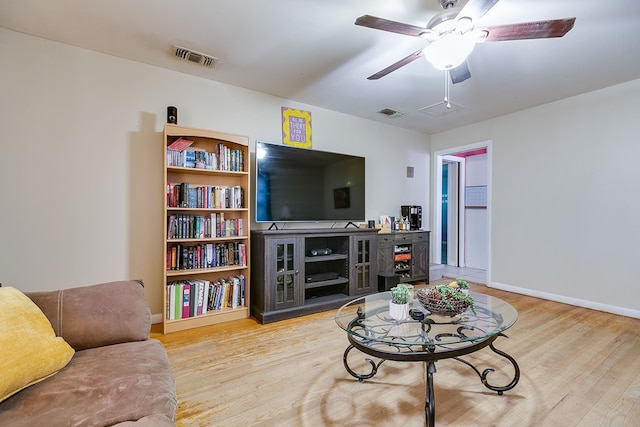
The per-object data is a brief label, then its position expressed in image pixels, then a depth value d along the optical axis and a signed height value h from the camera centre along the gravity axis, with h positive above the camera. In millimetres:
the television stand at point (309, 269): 2875 -635
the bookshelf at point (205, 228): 2643 -141
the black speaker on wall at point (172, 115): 2711 +935
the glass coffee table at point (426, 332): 1362 -658
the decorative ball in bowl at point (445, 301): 1638 -504
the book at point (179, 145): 2711 +653
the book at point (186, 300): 2658 -809
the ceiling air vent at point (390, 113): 3865 +1402
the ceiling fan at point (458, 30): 1526 +1051
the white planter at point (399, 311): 1700 -581
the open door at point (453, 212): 5750 +39
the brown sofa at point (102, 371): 901 -620
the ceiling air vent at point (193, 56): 2487 +1419
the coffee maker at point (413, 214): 4500 -3
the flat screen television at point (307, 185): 3078 +339
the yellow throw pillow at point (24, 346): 947 -480
